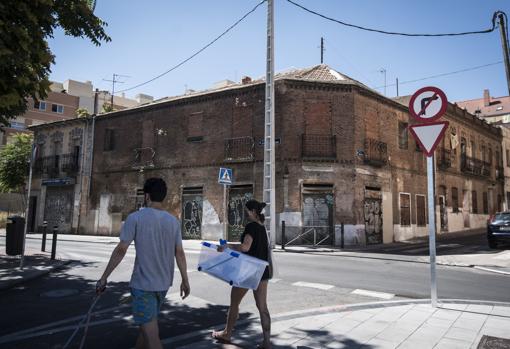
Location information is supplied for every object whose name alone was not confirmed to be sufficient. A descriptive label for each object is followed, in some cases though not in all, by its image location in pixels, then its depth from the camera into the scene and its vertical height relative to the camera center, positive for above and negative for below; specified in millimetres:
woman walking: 4090 -350
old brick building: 19000 +3197
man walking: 3258 -343
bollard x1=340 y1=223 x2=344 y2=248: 16553 -651
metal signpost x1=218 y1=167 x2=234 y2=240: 16219 +1761
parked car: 15508 -184
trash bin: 11656 -695
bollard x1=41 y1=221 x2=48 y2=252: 12689 -880
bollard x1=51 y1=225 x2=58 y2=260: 11180 -855
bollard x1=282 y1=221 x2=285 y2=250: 15989 -607
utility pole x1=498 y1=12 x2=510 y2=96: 7235 +3514
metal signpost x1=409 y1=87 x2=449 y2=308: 5738 +1449
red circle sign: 5867 +1796
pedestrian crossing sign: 16219 +1754
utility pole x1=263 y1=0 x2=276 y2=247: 15891 +3477
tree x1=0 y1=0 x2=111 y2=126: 5270 +2346
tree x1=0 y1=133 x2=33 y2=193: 29625 +3714
